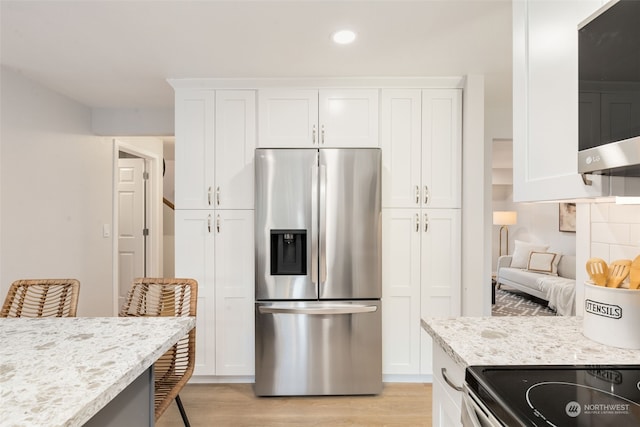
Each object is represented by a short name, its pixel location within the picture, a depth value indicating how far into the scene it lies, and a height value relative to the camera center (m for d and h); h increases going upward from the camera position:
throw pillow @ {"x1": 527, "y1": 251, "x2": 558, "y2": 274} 5.41 -0.65
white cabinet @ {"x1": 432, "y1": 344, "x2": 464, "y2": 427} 1.18 -0.60
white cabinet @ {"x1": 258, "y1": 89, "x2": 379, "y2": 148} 2.77 +0.76
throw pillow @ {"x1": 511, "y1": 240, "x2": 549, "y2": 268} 5.93 -0.54
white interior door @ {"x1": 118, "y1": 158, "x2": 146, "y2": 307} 4.56 -0.05
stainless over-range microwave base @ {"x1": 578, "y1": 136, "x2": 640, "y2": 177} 0.81 +0.14
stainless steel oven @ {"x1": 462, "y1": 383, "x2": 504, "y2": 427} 0.85 -0.48
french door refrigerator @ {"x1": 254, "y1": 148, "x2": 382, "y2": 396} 2.55 -0.39
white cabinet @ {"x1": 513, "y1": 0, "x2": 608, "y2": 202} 1.08 +0.39
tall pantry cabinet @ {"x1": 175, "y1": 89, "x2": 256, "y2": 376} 2.77 +0.00
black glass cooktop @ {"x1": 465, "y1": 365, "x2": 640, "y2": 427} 0.79 -0.42
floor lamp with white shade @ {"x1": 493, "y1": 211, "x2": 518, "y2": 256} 6.85 +0.02
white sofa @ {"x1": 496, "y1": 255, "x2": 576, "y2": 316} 4.48 -0.89
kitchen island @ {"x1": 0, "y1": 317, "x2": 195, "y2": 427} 0.79 -0.41
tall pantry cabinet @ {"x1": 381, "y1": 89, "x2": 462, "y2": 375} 2.77 -0.02
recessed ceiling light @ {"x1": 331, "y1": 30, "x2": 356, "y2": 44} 2.03 +1.03
